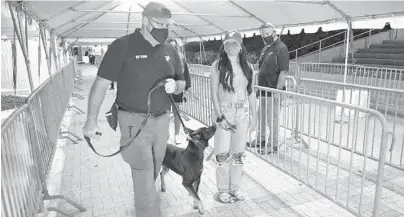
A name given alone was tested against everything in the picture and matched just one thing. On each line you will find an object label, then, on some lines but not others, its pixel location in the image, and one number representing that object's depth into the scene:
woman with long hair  3.29
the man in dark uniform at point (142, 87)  2.36
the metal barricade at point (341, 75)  9.37
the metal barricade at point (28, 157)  2.25
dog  3.14
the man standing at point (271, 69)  4.82
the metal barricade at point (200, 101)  6.41
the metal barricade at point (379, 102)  4.61
